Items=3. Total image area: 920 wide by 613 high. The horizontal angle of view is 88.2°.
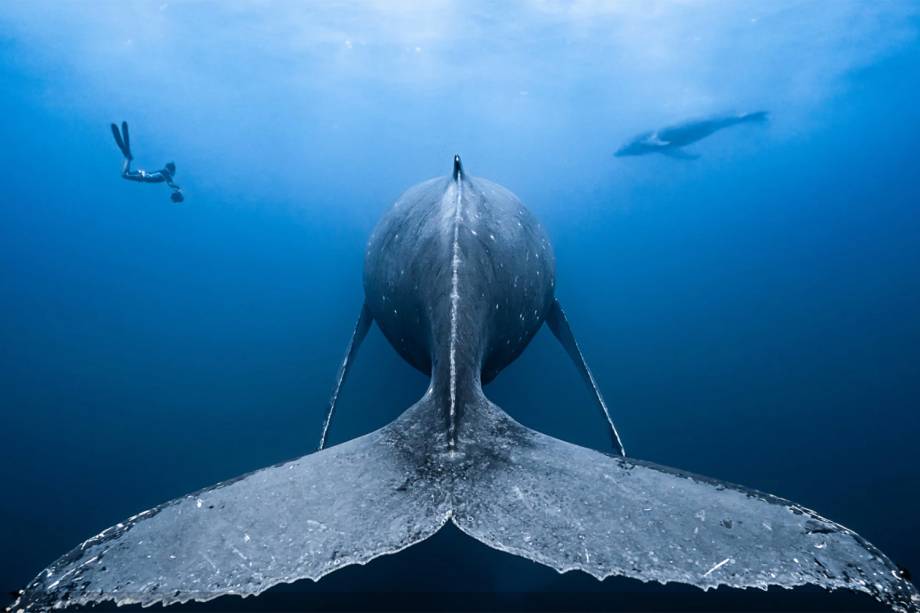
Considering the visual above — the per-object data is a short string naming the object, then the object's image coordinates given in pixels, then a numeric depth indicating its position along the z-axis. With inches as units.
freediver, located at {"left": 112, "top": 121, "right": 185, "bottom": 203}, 643.5
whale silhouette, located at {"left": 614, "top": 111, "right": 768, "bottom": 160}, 946.7
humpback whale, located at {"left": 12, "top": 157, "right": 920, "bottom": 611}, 85.7
